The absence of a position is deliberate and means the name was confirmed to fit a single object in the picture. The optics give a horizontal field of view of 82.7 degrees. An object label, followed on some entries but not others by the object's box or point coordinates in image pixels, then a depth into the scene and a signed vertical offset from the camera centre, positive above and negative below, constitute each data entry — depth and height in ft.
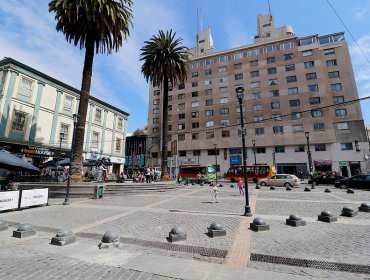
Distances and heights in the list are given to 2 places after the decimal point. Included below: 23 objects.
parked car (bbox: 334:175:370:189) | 67.41 -1.21
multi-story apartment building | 139.33 +54.94
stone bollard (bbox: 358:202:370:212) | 31.30 -4.25
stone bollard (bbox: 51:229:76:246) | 18.83 -5.31
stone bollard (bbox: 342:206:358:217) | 28.50 -4.44
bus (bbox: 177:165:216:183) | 128.16 +4.10
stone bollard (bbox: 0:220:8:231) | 23.48 -5.19
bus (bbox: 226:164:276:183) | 111.14 +3.63
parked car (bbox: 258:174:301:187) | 82.48 -0.54
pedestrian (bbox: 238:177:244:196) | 57.93 -1.70
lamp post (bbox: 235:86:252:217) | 30.30 +6.73
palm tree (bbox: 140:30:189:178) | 88.12 +49.39
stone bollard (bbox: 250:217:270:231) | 22.72 -4.99
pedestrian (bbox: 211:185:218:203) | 44.09 -3.44
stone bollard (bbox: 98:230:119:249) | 18.22 -5.40
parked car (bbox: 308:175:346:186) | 93.08 -0.14
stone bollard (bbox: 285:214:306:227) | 24.17 -4.83
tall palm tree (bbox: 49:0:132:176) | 54.24 +41.45
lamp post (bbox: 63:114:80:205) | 42.55 +7.32
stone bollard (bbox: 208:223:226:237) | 20.92 -5.08
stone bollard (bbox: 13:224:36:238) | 21.03 -5.23
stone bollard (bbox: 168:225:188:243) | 19.76 -5.23
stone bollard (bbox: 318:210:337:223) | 25.73 -4.69
